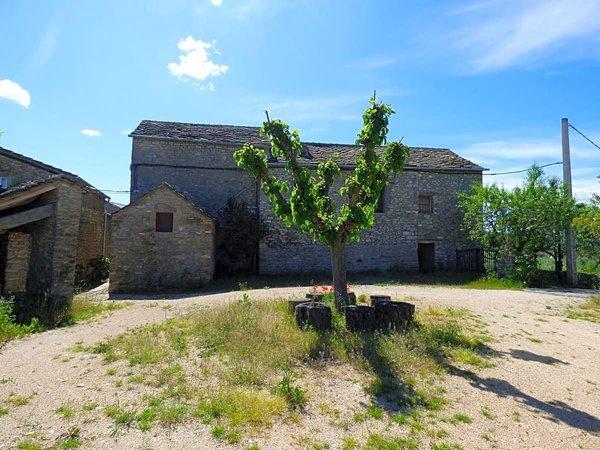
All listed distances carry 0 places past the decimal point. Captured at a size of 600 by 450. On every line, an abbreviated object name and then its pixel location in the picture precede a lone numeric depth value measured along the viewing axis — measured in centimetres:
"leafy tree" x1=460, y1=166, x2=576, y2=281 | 1520
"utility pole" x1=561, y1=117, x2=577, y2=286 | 1533
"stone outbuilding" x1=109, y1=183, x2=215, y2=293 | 1431
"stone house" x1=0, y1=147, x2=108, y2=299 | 922
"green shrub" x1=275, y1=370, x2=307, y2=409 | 457
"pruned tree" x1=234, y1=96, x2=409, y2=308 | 773
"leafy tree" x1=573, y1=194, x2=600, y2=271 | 1259
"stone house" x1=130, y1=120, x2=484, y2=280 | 1848
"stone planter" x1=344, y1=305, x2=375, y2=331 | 694
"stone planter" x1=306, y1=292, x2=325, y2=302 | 845
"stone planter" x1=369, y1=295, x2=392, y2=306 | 800
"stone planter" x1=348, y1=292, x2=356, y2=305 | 824
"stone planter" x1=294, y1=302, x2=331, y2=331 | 689
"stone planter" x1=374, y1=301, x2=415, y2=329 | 718
